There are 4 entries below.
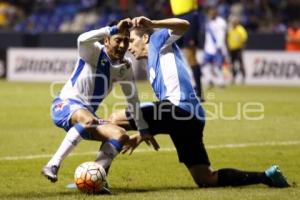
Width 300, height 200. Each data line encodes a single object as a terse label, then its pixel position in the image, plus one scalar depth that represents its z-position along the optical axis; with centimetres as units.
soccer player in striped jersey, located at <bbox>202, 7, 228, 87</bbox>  4964
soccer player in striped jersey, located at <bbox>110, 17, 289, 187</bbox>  1697
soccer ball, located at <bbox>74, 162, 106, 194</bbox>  1618
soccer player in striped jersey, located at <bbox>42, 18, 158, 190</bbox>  1640
